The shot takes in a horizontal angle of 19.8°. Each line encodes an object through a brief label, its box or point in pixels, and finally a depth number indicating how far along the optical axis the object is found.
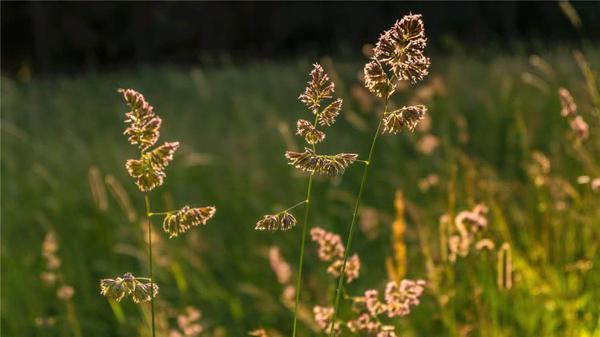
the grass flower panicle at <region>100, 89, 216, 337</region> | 1.05
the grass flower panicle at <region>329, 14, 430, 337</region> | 1.06
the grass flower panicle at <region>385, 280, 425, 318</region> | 1.16
